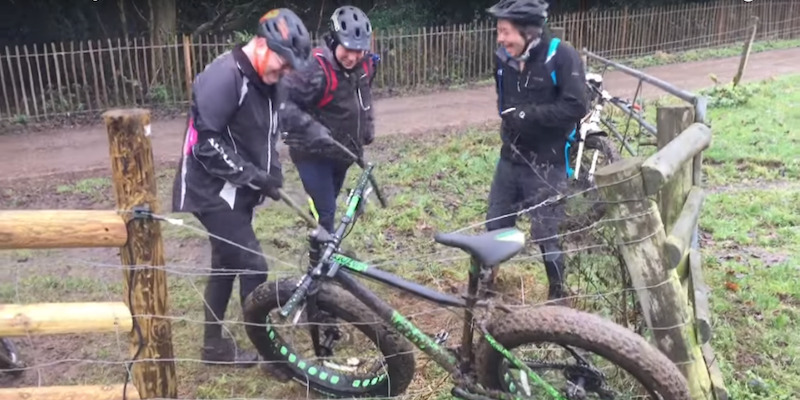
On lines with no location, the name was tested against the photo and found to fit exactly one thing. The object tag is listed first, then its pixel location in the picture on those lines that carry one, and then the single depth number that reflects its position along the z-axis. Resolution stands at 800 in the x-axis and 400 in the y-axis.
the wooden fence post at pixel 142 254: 2.80
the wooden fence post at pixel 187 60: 12.34
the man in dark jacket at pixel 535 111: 4.03
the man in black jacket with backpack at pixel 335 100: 4.09
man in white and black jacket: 3.39
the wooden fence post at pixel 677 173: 3.31
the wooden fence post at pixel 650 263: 2.89
